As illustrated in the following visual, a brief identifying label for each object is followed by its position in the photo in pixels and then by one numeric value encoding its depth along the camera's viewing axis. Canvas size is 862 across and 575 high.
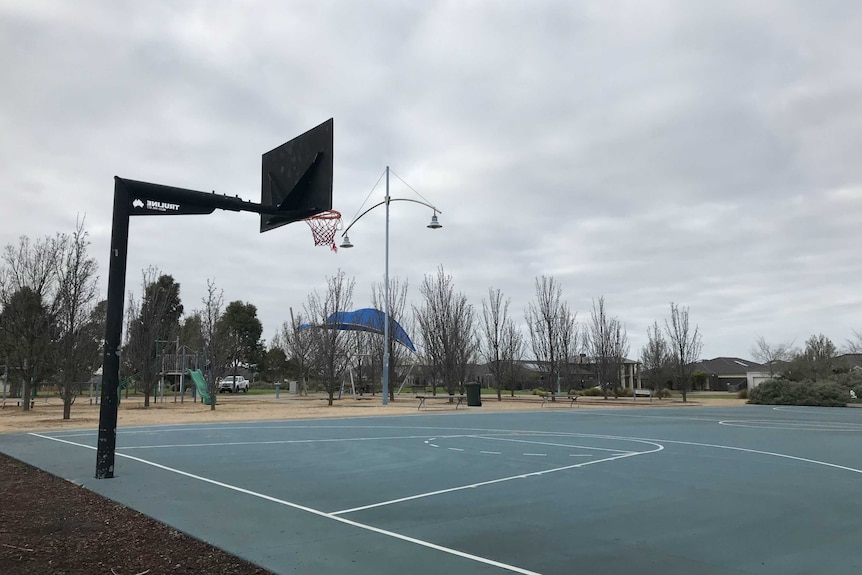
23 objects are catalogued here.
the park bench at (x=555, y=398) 38.40
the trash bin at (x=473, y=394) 33.91
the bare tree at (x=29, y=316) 26.03
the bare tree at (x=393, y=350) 43.52
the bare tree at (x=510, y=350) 49.94
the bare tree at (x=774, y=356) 61.68
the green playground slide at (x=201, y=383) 34.92
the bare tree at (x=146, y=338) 31.44
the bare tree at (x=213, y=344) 30.22
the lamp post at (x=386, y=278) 28.47
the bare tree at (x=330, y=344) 35.08
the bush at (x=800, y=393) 35.99
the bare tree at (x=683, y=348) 46.12
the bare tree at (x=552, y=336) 48.53
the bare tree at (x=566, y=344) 49.66
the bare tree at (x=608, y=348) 52.44
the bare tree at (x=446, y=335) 43.75
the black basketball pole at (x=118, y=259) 9.45
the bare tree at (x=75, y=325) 22.14
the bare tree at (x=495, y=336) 49.25
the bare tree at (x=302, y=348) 42.38
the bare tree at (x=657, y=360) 51.41
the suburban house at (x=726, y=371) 76.25
